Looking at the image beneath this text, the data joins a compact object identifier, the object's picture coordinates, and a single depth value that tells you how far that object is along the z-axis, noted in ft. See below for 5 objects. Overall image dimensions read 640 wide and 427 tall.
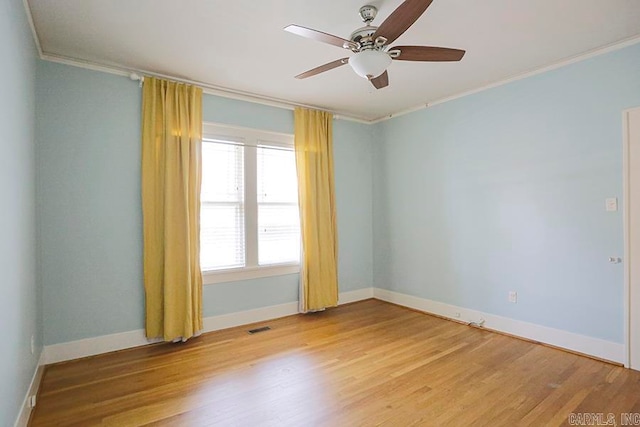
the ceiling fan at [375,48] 6.66
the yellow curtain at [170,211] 10.93
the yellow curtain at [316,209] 14.33
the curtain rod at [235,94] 10.95
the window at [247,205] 12.47
